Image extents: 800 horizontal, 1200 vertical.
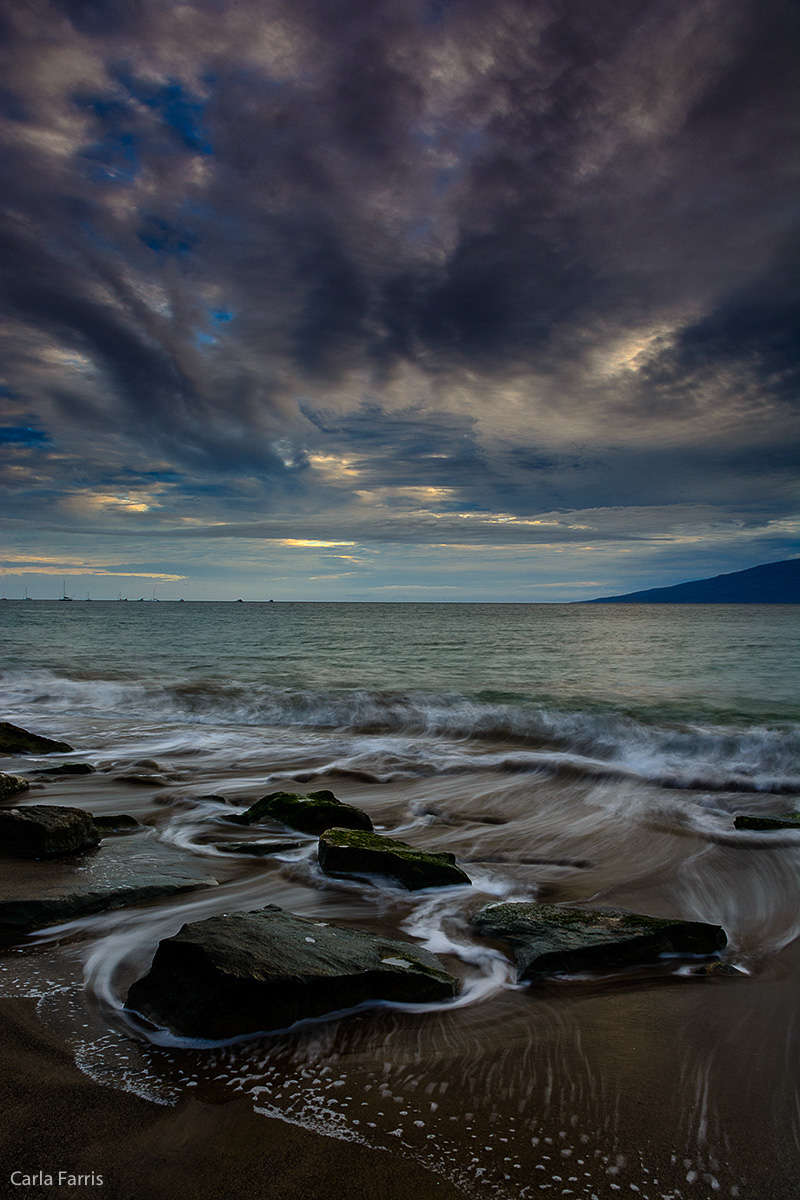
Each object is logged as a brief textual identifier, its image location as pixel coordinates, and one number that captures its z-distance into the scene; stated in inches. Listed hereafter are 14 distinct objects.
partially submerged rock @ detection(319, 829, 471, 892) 187.0
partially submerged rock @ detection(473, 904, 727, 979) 135.8
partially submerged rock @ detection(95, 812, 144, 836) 228.2
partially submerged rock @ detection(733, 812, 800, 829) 256.1
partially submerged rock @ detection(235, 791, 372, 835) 240.2
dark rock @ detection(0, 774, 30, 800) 261.1
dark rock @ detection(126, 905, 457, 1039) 100.9
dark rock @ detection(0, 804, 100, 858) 182.5
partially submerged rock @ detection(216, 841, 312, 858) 214.8
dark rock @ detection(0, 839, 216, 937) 142.6
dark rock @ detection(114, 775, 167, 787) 311.4
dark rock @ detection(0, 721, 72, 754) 374.0
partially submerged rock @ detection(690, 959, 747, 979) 139.3
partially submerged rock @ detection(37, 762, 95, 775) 321.4
